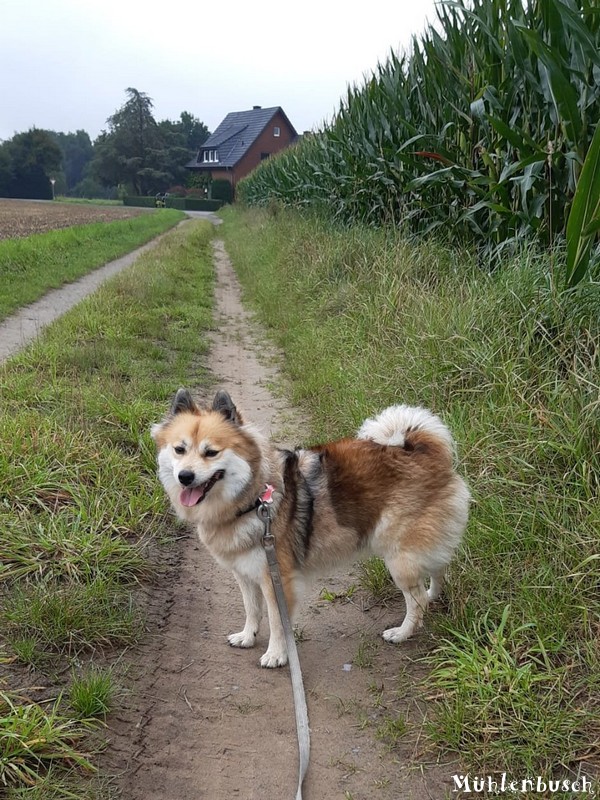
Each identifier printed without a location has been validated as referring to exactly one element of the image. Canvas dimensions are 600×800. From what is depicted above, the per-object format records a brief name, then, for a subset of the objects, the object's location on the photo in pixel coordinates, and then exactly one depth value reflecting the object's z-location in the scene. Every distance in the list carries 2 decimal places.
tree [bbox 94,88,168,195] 73.75
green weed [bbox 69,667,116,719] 2.44
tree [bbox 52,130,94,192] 126.69
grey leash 2.34
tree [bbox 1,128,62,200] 75.94
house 57.84
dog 2.90
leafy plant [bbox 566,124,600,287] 3.61
